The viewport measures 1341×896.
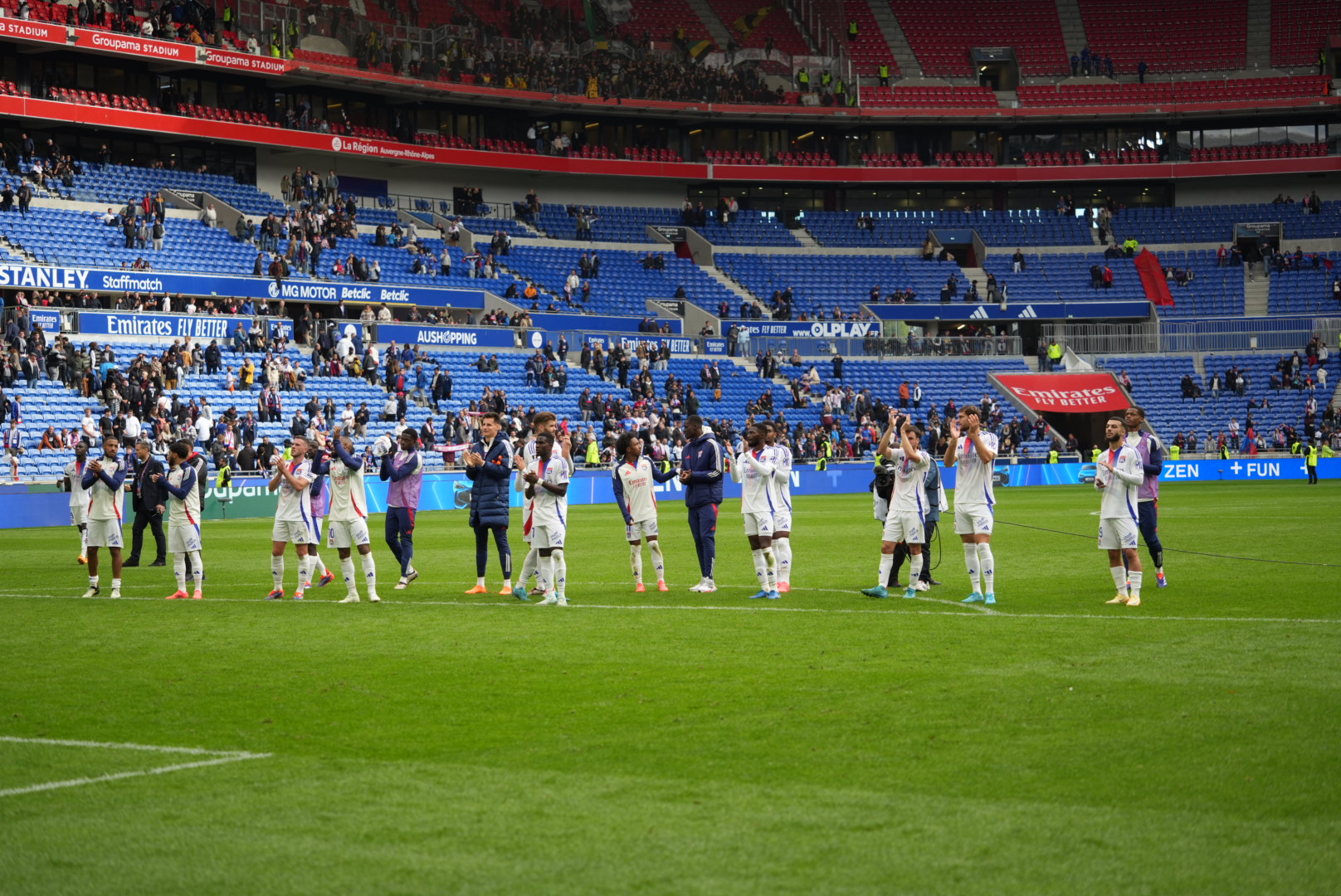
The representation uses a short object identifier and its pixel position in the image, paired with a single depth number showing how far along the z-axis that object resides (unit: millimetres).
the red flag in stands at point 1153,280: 69125
